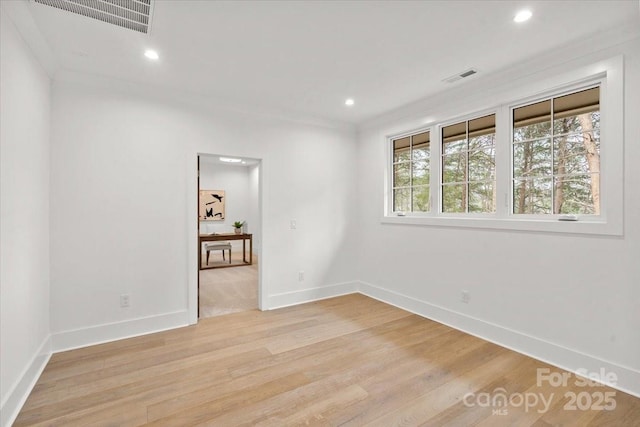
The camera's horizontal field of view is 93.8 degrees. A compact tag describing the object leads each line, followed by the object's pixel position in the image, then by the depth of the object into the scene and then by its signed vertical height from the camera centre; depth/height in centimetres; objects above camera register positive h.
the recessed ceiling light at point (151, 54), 246 +134
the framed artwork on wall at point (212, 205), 815 +25
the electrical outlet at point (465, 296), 317 -87
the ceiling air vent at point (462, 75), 283 +136
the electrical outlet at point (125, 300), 305 -89
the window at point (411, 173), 381 +56
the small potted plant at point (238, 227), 701 -31
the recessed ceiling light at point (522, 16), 198 +134
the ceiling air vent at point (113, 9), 189 +134
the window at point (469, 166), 313 +54
